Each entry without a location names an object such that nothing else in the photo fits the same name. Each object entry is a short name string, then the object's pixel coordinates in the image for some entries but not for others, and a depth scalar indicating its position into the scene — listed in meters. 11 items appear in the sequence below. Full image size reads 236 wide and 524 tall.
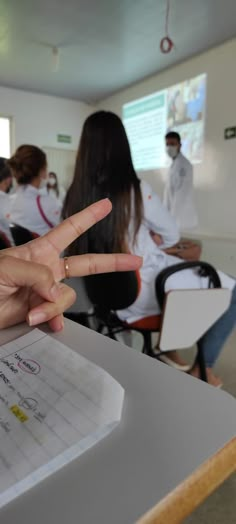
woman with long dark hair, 1.25
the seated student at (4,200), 2.30
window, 5.27
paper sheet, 0.26
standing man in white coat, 3.85
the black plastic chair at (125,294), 1.23
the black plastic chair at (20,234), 1.79
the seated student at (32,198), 2.01
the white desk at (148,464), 0.22
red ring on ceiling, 3.20
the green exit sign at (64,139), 5.64
